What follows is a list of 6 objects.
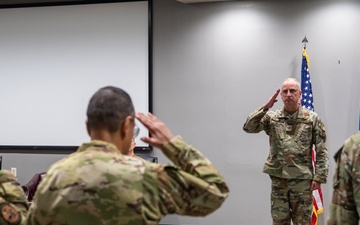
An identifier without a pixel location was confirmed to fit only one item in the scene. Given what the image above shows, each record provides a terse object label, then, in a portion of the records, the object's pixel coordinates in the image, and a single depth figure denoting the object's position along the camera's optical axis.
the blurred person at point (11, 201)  1.48
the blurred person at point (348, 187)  1.65
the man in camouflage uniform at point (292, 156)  3.77
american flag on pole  4.83
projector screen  5.55
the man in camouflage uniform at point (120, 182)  1.34
